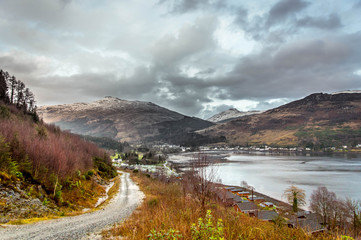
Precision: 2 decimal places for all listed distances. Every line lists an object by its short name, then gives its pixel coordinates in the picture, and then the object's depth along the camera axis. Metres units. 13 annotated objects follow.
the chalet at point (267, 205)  36.98
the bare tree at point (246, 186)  50.36
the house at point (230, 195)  37.91
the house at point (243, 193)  44.66
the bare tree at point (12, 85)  65.55
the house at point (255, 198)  41.05
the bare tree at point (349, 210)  27.94
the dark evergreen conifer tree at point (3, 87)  60.09
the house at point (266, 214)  28.33
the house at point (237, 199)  37.12
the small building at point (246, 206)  31.48
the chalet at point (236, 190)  47.98
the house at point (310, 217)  26.83
